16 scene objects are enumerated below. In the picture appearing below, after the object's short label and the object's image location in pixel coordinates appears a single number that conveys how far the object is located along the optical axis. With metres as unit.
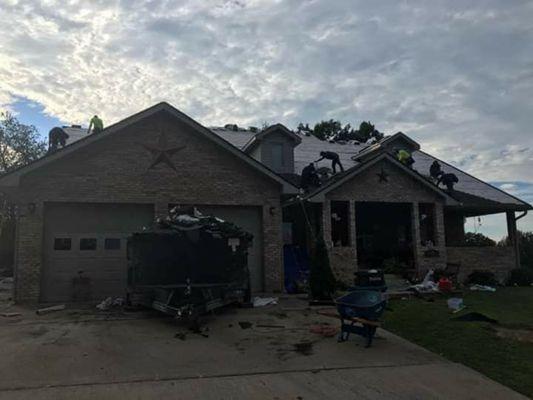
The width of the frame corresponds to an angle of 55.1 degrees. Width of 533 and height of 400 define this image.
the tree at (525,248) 23.80
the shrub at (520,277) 20.69
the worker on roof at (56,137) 18.00
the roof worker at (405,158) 22.11
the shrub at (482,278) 20.06
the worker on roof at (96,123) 20.20
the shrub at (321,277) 14.21
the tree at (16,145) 42.22
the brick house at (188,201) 14.77
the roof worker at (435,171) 22.31
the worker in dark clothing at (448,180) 21.48
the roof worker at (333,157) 20.84
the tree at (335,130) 49.19
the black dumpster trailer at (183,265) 10.95
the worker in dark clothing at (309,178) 19.50
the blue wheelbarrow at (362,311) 9.02
